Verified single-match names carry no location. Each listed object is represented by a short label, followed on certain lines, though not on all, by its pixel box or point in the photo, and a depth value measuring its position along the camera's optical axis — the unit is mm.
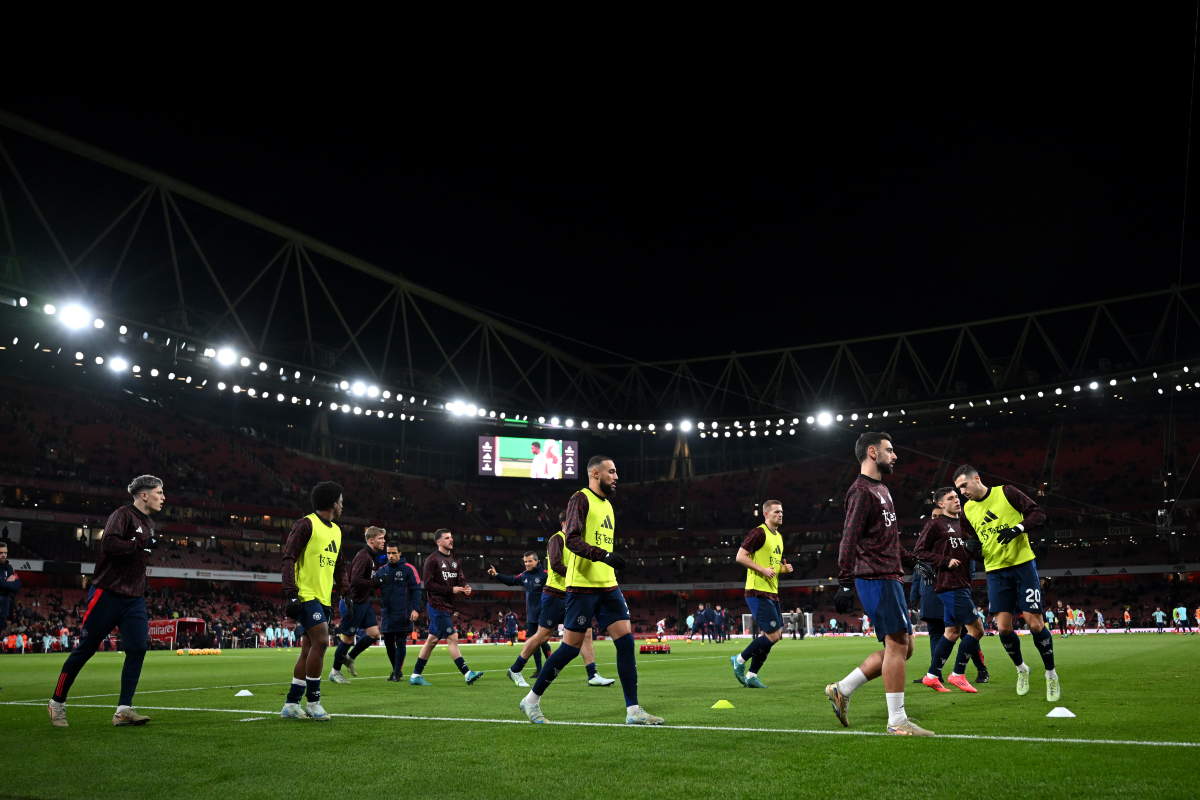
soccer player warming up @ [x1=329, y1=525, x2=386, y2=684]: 11656
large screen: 61031
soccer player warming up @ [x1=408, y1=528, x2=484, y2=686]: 14055
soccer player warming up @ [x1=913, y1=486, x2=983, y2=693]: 10734
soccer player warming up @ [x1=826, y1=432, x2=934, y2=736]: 6738
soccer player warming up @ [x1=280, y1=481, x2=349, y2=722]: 8297
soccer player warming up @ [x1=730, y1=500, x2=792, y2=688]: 11758
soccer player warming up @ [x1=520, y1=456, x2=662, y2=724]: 7641
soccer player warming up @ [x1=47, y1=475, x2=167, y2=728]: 8250
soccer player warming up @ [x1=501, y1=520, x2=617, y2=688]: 10000
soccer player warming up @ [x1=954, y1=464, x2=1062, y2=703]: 9078
